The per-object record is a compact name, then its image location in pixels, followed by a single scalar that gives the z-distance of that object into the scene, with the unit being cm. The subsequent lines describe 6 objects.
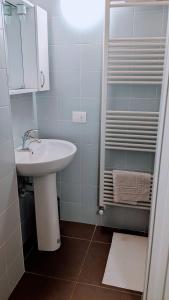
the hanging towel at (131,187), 199
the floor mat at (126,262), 167
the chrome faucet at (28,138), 186
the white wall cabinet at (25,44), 163
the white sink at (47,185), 163
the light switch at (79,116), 203
